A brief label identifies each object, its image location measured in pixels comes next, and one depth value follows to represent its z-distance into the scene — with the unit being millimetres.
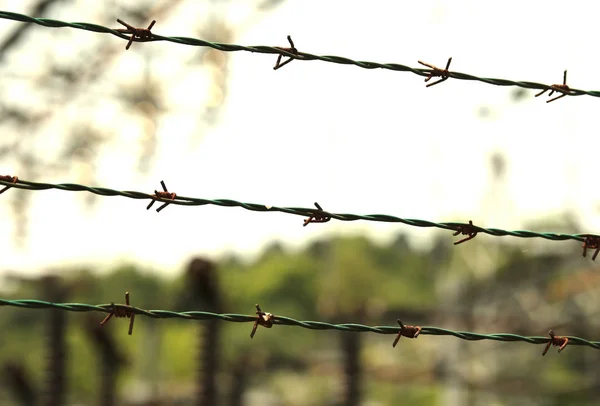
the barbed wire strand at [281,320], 4301
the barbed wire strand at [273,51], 4430
